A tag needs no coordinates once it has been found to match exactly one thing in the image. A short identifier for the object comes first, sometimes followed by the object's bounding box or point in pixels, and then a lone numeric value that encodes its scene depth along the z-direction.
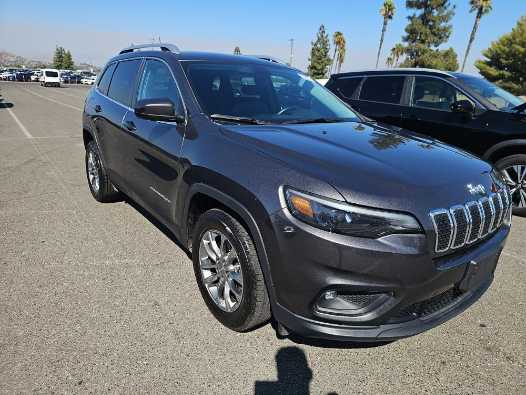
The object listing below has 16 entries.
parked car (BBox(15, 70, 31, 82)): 62.34
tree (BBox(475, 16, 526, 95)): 36.69
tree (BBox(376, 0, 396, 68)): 64.12
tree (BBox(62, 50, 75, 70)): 105.62
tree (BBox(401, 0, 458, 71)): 49.25
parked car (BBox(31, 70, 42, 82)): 62.81
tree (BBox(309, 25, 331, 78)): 69.25
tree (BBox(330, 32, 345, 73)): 90.69
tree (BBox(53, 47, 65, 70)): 104.04
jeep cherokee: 2.01
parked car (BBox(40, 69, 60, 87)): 45.28
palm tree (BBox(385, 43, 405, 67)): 77.91
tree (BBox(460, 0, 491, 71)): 48.88
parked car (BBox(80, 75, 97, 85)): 63.31
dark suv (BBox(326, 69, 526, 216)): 5.32
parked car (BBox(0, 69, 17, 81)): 61.31
